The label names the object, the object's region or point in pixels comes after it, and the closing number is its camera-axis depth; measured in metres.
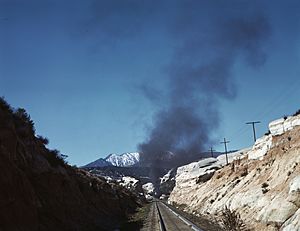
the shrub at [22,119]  28.84
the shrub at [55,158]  32.82
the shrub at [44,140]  37.33
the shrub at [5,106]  24.56
